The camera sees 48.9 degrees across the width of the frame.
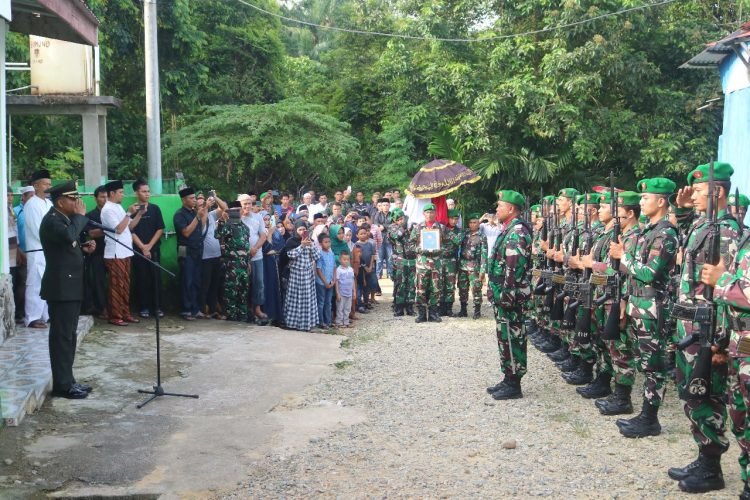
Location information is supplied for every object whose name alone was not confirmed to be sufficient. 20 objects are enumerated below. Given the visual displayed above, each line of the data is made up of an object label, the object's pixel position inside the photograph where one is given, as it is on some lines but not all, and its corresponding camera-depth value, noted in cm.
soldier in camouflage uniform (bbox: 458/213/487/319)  1323
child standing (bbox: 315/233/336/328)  1166
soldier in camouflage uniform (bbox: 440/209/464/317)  1298
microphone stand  718
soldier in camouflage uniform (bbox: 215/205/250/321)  1096
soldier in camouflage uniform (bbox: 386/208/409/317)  1341
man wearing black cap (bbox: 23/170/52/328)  898
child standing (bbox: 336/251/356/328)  1223
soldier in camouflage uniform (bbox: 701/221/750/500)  443
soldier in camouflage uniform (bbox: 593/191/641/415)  682
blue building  1365
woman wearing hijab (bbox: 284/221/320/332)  1119
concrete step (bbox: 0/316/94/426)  619
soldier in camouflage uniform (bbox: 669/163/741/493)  500
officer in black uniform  685
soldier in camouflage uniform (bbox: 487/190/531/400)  750
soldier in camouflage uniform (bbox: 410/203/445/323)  1287
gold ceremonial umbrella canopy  1281
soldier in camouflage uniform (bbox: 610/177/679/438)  612
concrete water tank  1401
